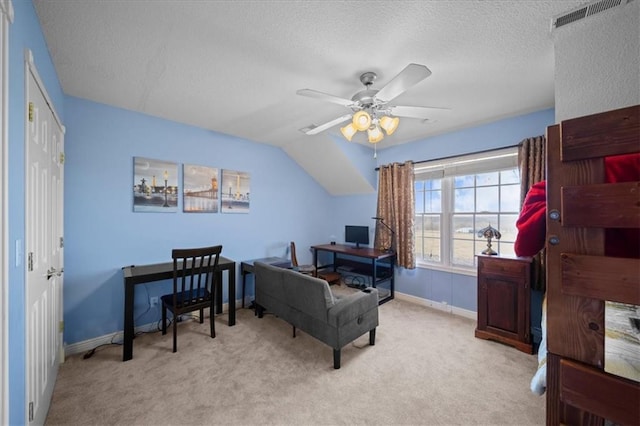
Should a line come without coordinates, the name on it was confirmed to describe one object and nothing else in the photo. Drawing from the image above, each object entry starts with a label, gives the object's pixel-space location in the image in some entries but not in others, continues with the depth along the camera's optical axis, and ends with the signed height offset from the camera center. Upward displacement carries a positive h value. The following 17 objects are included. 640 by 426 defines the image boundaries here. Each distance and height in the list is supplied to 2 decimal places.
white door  1.31 -0.25
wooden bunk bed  0.70 -0.16
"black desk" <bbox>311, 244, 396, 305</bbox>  3.76 -0.86
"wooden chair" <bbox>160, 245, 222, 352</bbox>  2.41 -0.89
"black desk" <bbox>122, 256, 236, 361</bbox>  2.27 -0.69
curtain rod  2.90 +0.80
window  3.05 +0.10
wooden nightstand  2.45 -0.93
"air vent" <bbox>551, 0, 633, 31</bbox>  1.26 +1.11
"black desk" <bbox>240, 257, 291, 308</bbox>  3.45 -0.77
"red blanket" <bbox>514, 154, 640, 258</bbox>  0.81 -0.06
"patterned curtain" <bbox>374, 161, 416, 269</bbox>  3.78 +0.04
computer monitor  4.33 -0.41
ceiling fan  1.55 +0.85
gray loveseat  2.17 -0.94
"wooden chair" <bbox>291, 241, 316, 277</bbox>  3.75 -0.88
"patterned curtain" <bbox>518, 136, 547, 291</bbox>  2.58 +0.48
